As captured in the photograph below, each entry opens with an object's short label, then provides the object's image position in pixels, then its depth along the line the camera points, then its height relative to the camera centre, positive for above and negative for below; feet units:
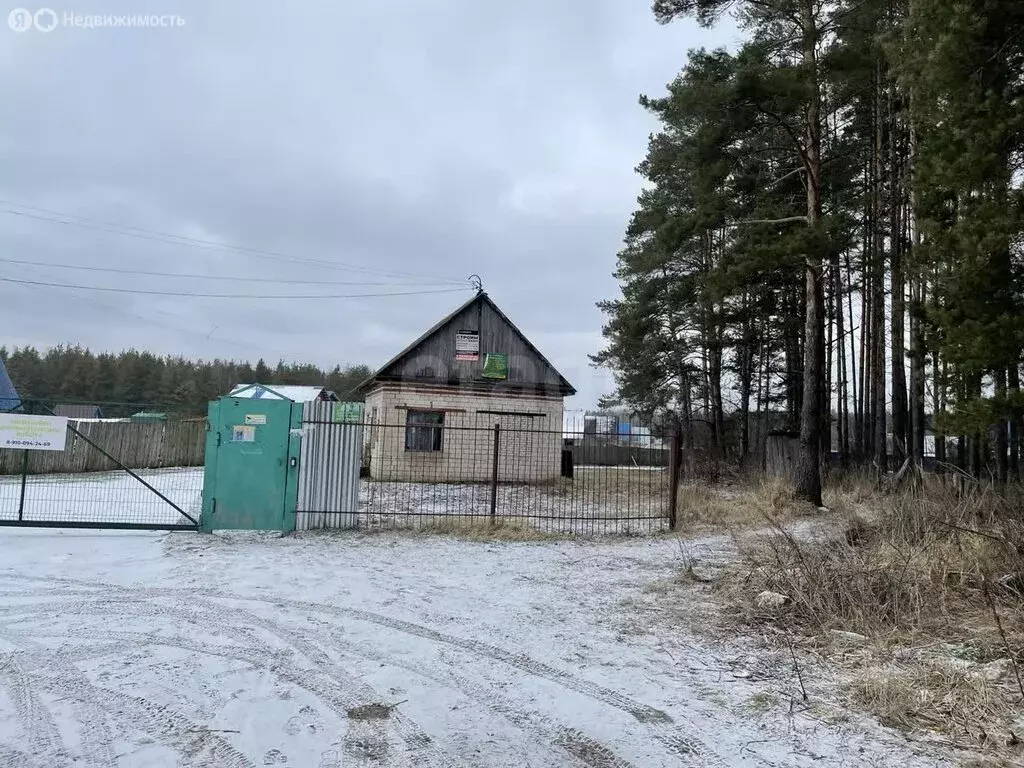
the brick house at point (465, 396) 67.31 +4.19
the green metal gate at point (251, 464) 32.27 -2.02
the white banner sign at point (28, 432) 30.96 -0.70
